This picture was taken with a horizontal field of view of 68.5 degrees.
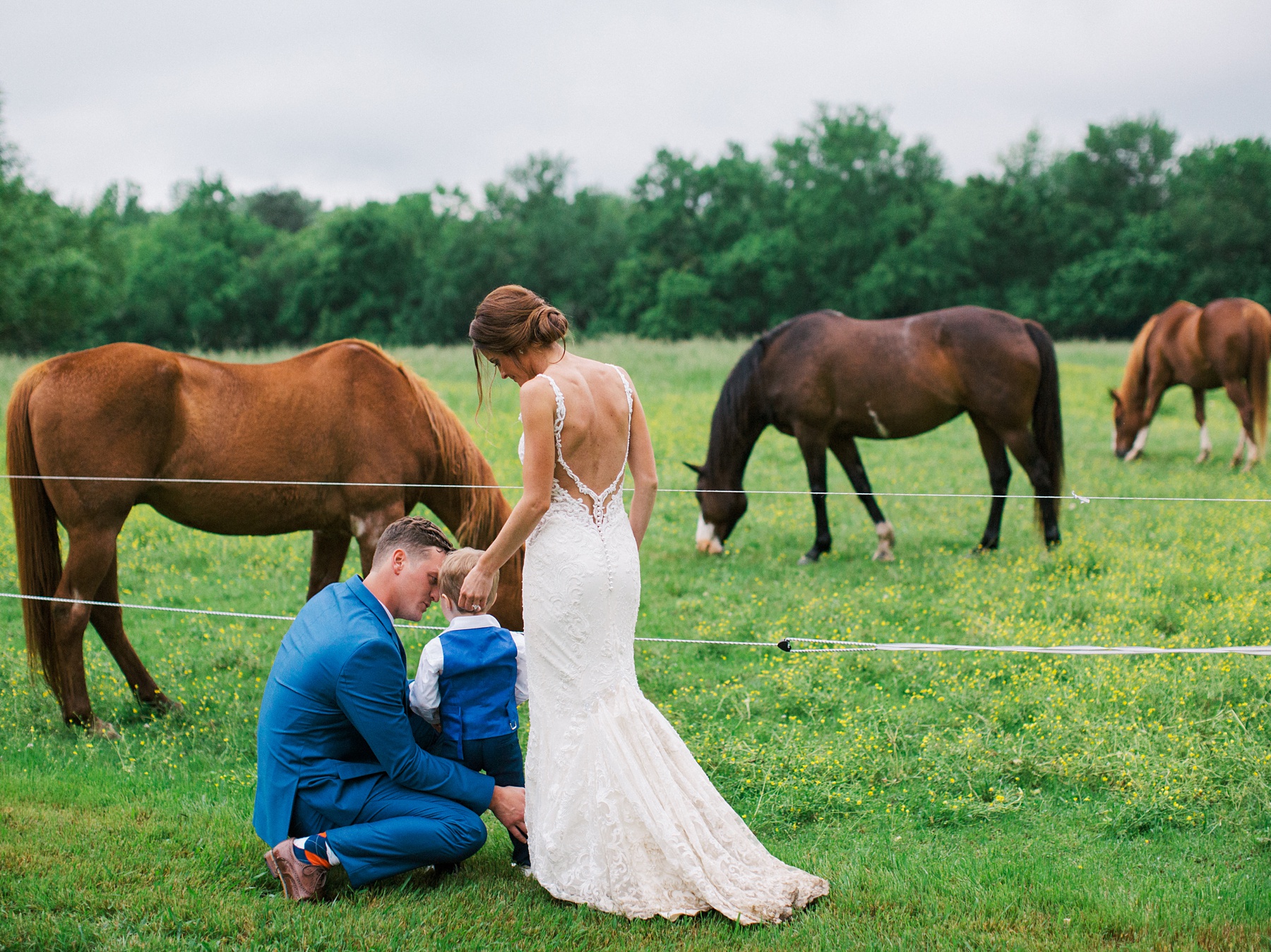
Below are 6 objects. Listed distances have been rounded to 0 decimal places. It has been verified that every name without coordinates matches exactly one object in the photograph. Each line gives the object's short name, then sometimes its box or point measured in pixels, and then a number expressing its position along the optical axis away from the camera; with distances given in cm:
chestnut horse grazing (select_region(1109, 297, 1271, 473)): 1404
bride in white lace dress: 323
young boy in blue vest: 342
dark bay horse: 913
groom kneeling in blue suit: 324
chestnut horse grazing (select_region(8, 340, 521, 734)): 525
